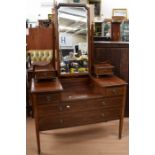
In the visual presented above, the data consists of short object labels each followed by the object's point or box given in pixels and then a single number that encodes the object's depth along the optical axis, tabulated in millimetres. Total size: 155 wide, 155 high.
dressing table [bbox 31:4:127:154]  2125
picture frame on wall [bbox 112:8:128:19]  5039
